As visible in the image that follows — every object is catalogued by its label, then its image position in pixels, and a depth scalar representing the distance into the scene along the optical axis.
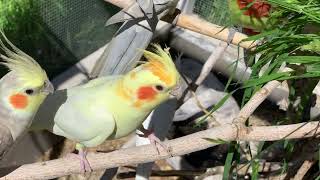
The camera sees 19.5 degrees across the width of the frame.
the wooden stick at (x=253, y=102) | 0.74
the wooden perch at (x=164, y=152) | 0.71
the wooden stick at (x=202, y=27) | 0.83
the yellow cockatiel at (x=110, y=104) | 0.72
